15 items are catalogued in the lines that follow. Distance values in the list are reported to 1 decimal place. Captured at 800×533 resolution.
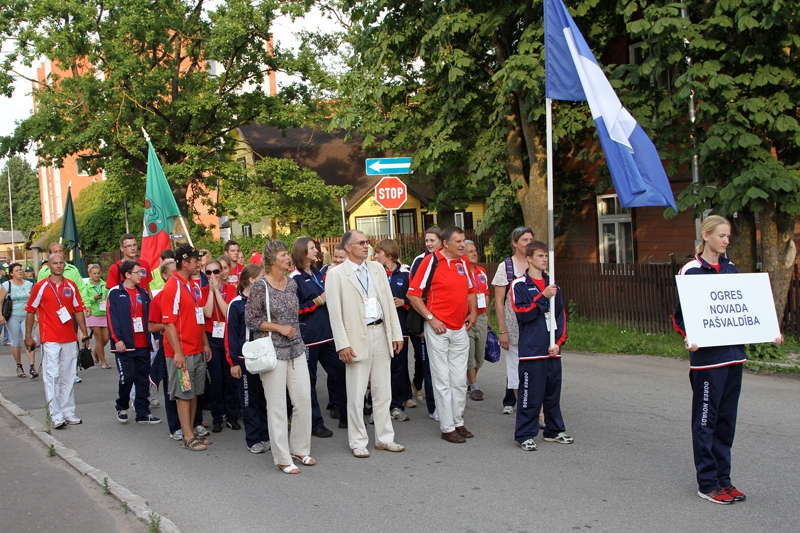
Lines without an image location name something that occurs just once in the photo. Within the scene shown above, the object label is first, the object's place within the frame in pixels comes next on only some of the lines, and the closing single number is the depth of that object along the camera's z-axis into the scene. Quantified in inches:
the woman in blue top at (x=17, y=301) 568.9
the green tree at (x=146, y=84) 1074.7
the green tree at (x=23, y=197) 4197.8
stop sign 518.1
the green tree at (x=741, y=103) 429.1
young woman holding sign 219.5
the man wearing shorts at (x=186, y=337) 303.9
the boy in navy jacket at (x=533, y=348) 281.3
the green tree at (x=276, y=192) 1131.3
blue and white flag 285.4
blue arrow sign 510.3
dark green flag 713.6
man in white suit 284.8
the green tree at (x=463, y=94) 562.3
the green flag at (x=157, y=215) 477.1
